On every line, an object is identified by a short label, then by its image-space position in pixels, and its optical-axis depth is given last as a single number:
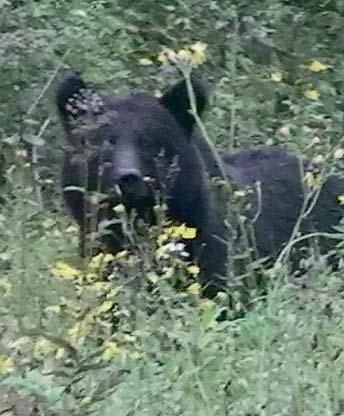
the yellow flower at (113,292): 9.64
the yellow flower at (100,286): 9.54
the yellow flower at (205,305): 9.58
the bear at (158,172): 11.50
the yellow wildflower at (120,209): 9.91
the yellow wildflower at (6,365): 8.55
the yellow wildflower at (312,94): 16.53
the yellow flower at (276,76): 16.44
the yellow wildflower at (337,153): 10.82
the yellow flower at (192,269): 9.92
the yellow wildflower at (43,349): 8.97
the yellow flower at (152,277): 9.42
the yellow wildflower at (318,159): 11.41
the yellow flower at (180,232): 10.03
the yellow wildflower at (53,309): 9.68
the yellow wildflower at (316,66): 16.30
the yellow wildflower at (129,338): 9.04
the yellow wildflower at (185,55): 9.79
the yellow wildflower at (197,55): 9.95
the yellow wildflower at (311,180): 10.27
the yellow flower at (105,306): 9.29
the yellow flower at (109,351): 8.82
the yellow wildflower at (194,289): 9.62
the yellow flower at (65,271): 9.84
